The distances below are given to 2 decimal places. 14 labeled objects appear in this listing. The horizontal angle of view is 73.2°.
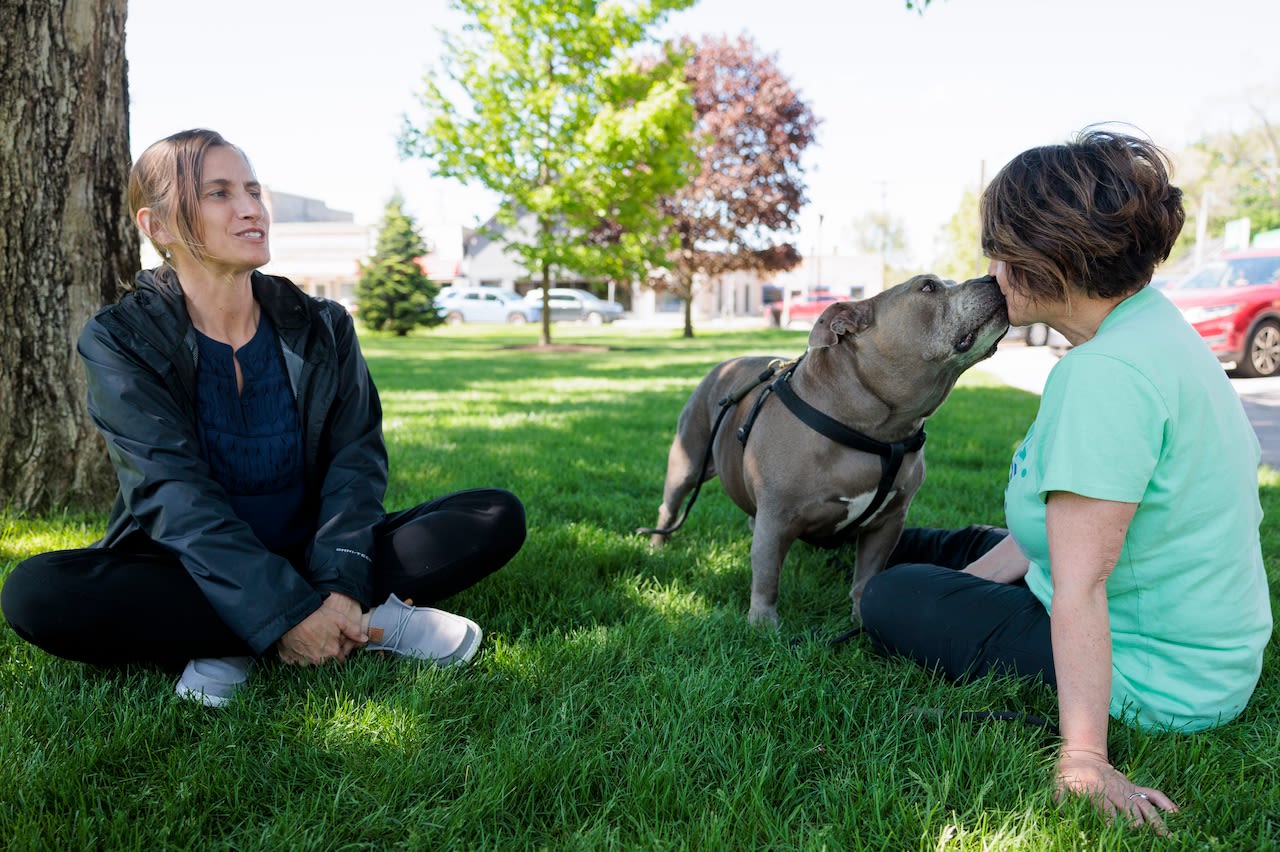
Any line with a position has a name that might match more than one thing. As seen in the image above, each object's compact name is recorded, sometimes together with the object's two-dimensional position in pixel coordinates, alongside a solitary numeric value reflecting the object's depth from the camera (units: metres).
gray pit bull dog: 2.99
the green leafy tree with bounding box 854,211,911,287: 86.31
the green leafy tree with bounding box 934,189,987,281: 60.71
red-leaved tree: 29.69
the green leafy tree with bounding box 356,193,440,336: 29.28
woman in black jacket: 2.44
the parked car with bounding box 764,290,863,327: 36.99
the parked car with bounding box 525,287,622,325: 43.38
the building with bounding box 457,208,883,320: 59.94
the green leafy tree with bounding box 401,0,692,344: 17.67
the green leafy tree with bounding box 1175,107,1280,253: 50.38
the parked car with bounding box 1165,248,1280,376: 11.72
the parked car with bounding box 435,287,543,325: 41.53
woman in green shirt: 1.87
